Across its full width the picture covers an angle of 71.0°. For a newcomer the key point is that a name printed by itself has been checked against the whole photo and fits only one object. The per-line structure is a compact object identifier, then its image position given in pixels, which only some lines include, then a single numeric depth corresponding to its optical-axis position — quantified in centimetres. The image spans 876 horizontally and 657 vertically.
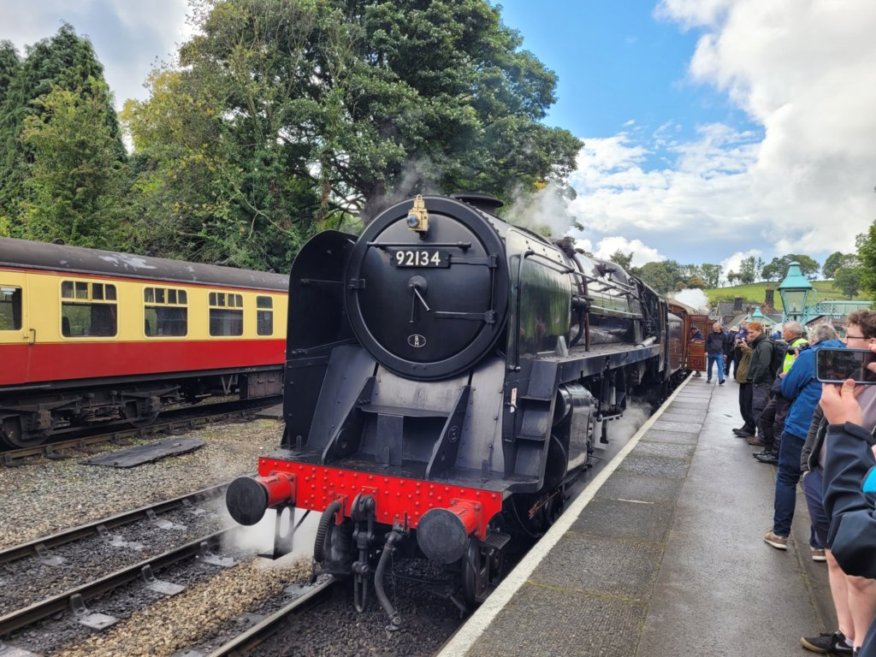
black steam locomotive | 387
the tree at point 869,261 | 2805
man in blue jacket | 400
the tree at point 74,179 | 1722
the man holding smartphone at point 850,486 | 144
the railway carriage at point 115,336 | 816
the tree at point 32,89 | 2444
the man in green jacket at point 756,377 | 752
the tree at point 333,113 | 1562
